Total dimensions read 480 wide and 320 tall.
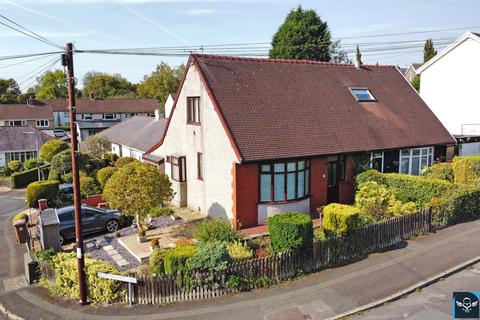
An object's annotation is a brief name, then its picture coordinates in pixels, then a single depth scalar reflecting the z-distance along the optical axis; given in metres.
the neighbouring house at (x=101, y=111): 69.19
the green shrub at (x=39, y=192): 27.44
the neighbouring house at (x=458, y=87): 29.45
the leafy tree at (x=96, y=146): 39.78
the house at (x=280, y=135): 18.38
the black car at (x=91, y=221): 19.41
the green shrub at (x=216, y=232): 15.12
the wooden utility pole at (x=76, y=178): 11.70
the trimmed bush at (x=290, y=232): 13.18
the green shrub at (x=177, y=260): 12.55
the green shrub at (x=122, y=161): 33.06
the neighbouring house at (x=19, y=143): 45.34
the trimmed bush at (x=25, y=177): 37.12
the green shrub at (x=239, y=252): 13.70
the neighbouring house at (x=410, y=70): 79.46
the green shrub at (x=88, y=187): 29.59
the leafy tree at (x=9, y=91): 87.88
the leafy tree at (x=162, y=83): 87.75
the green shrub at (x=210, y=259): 12.28
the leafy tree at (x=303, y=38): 47.16
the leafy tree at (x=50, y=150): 38.28
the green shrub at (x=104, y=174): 30.06
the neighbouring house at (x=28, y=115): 64.69
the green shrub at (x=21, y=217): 23.22
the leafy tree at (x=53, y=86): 104.56
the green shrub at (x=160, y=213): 21.55
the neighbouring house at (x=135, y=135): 35.06
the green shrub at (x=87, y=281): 12.53
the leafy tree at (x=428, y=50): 75.48
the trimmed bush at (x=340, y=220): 14.70
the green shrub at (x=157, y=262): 13.75
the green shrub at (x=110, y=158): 39.95
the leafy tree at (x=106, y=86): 98.78
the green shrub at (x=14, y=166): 42.81
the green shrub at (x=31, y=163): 42.04
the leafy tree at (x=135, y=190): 17.50
